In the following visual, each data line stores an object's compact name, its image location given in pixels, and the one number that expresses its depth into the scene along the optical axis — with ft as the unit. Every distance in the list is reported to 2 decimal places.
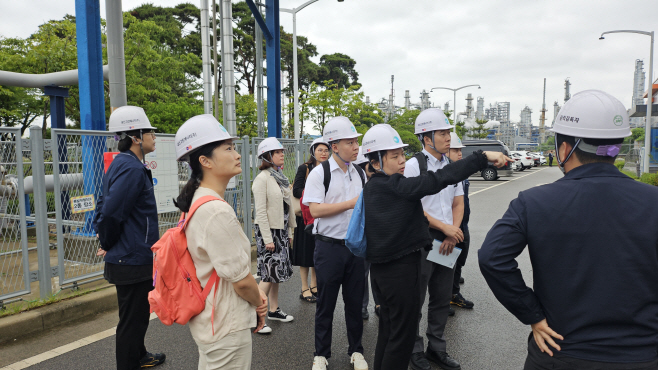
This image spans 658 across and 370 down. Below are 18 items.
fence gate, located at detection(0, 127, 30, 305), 14.56
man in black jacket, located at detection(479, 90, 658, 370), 5.34
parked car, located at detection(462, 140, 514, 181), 77.71
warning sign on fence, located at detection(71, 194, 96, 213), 16.19
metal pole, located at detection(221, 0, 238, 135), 39.11
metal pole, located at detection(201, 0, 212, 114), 44.47
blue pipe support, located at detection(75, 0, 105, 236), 24.76
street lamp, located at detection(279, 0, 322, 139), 64.07
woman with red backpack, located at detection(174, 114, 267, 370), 6.37
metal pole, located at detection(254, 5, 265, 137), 44.68
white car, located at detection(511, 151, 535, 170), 117.08
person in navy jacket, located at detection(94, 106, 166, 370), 9.89
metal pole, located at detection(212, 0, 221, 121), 43.80
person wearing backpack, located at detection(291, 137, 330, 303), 16.51
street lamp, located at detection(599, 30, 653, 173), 71.77
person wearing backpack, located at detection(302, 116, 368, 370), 11.53
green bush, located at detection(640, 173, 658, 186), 49.92
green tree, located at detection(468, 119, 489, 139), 193.57
